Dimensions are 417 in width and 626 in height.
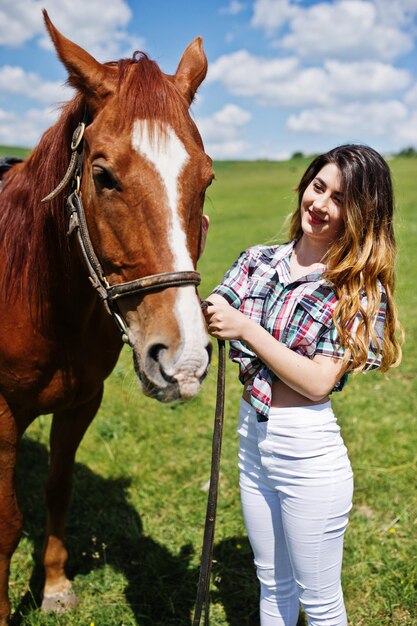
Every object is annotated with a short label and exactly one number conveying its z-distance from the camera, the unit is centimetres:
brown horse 180
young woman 209
